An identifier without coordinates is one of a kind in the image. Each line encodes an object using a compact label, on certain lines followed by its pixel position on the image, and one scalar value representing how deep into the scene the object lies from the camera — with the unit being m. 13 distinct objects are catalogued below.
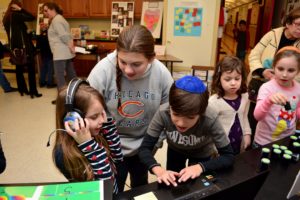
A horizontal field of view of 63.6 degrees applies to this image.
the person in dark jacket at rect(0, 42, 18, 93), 4.24
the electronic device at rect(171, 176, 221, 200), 0.79
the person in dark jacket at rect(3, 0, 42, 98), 3.56
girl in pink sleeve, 1.32
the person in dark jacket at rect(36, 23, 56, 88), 4.57
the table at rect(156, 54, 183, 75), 3.95
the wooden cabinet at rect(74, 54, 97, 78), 5.53
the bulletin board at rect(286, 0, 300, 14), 3.94
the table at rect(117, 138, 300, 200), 0.82
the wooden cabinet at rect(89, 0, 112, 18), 5.20
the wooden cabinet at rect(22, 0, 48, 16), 5.54
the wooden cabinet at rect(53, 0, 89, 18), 5.32
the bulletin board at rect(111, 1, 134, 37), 5.04
